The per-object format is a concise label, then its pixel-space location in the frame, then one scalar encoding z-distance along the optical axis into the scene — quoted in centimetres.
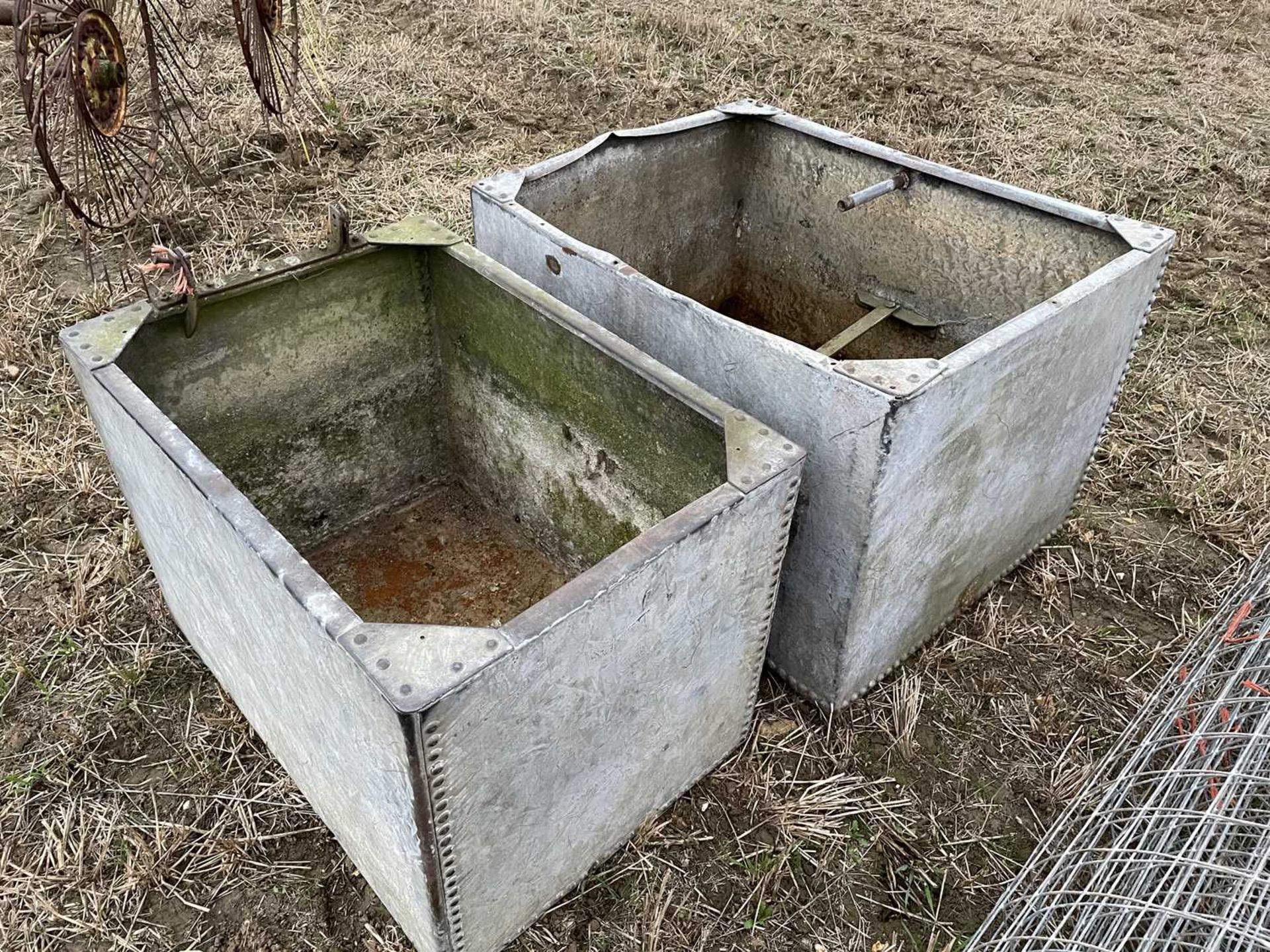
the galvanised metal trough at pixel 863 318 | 217
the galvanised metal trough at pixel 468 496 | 160
